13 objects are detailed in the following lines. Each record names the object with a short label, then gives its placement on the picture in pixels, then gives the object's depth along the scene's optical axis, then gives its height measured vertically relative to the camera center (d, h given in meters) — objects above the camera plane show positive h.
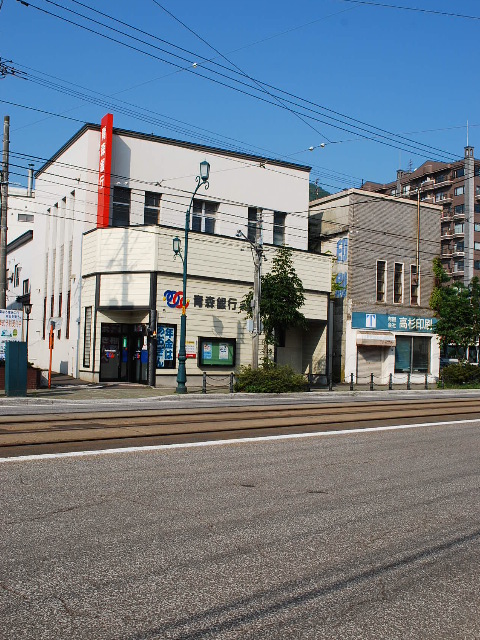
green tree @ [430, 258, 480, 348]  36.53 +2.24
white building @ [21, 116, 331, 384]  29.56 +4.46
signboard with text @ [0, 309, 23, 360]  22.45 +0.60
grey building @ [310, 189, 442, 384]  37.25 +4.09
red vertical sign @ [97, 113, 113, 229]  30.27 +7.73
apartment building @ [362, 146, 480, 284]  86.75 +19.37
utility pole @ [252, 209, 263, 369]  27.44 +1.91
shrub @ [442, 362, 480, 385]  35.91 -0.90
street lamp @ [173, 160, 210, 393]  25.41 +0.20
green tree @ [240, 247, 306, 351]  29.38 +2.35
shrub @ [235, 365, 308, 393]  26.33 -1.13
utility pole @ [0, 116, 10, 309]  24.69 +4.58
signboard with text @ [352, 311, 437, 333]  37.25 +1.85
